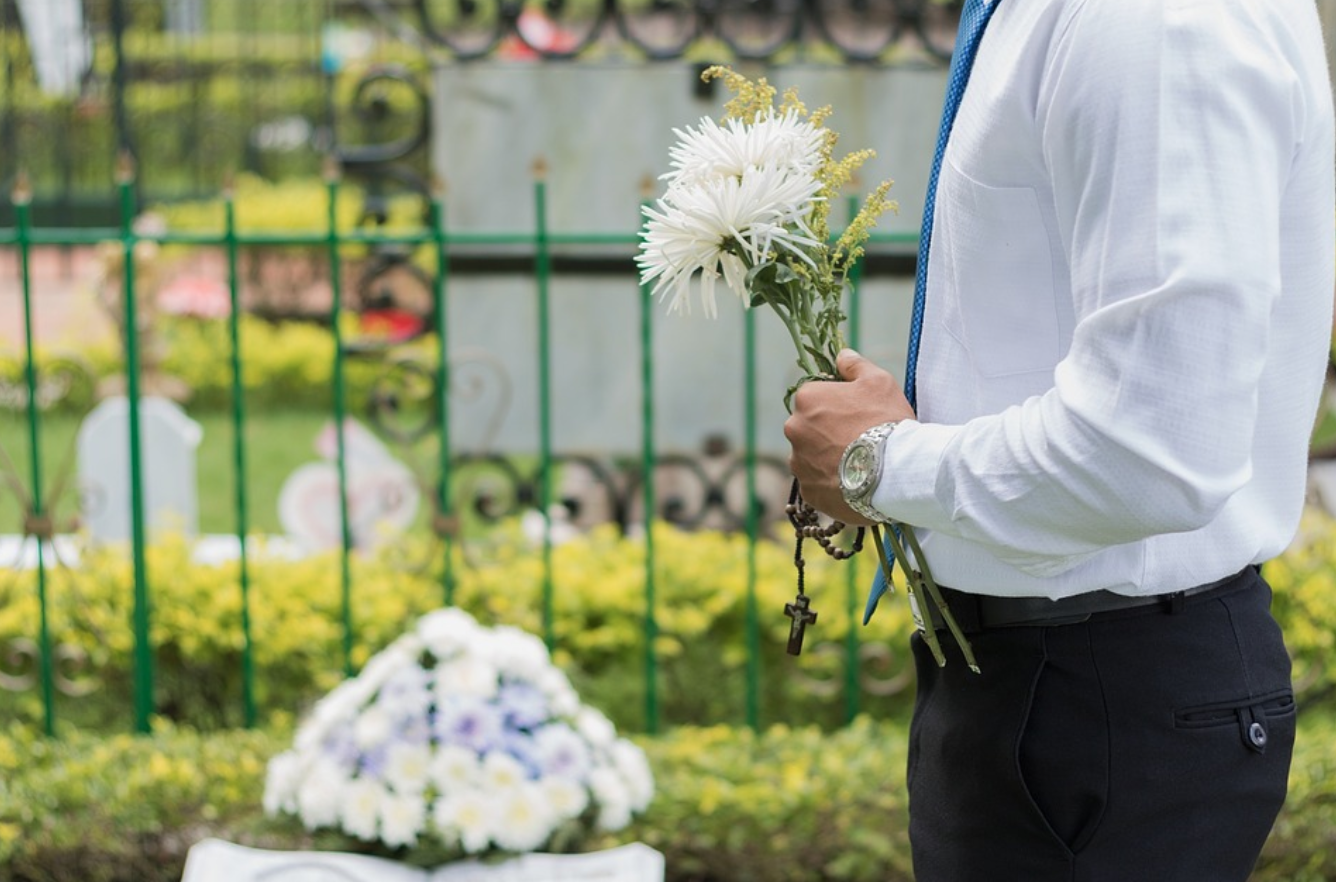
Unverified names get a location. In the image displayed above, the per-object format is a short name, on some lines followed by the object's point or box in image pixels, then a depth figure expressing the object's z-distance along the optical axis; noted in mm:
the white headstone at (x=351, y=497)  4555
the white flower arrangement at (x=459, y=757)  2771
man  1196
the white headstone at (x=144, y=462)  4770
